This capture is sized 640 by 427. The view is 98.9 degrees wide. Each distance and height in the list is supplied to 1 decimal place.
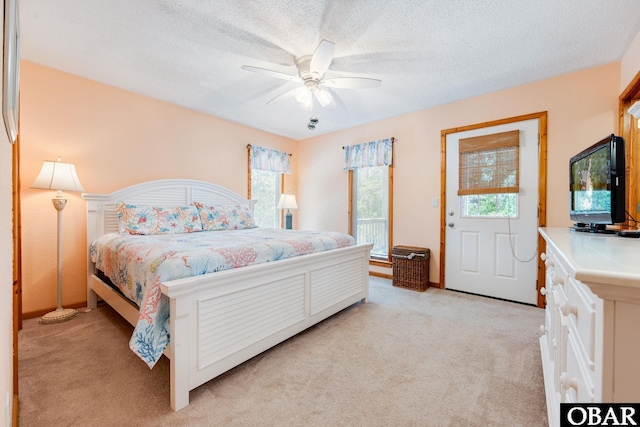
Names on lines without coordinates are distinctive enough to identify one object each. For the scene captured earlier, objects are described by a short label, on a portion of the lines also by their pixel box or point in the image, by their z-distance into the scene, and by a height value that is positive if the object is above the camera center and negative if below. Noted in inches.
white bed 58.9 -26.5
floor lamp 97.9 +9.2
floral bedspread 58.3 -12.7
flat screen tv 58.6 +6.2
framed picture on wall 33.5 +19.4
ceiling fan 85.4 +45.8
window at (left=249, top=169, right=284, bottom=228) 188.2 +11.3
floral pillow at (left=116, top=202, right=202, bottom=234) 111.2 -3.6
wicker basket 139.9 -29.7
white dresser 24.2 -11.7
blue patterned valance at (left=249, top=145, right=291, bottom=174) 179.8 +35.4
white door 119.3 -11.6
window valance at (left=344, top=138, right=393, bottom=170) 162.2 +35.6
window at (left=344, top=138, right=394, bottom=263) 164.2 +11.4
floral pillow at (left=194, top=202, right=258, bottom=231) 133.7 -3.2
